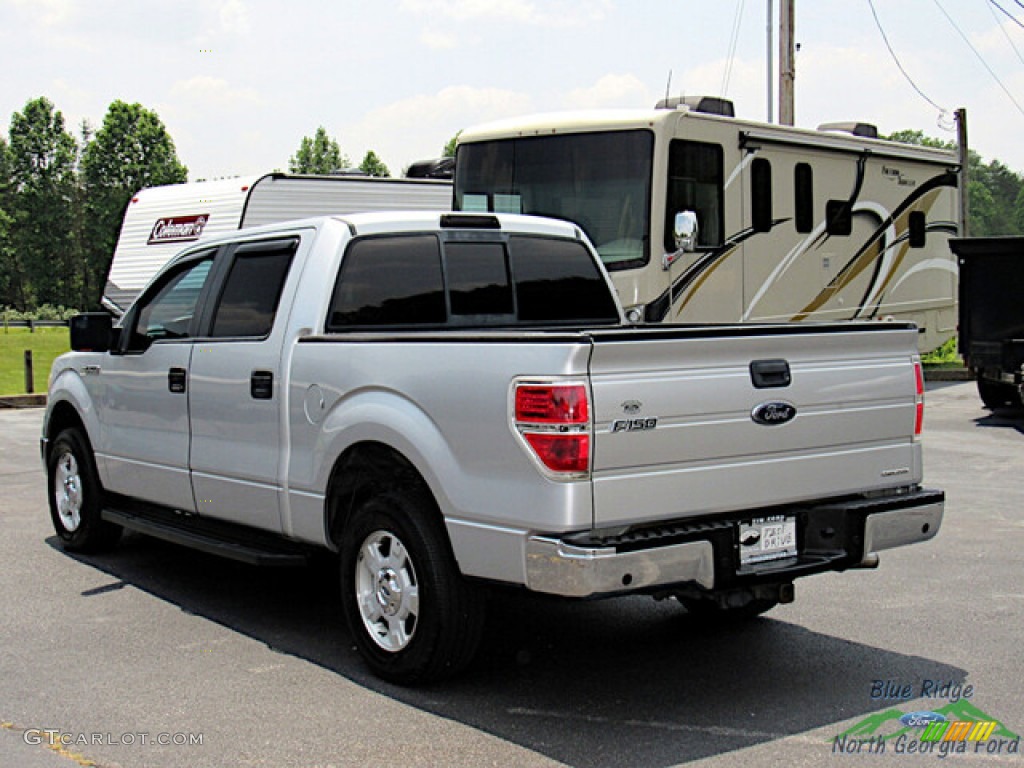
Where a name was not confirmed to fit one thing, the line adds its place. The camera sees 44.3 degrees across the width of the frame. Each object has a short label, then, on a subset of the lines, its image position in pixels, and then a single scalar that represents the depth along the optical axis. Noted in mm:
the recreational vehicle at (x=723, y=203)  13273
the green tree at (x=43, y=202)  84438
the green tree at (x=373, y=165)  84562
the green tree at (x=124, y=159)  73875
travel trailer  17078
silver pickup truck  4645
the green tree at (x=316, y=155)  82812
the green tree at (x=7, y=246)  84250
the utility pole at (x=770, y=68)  28406
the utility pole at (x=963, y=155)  24375
